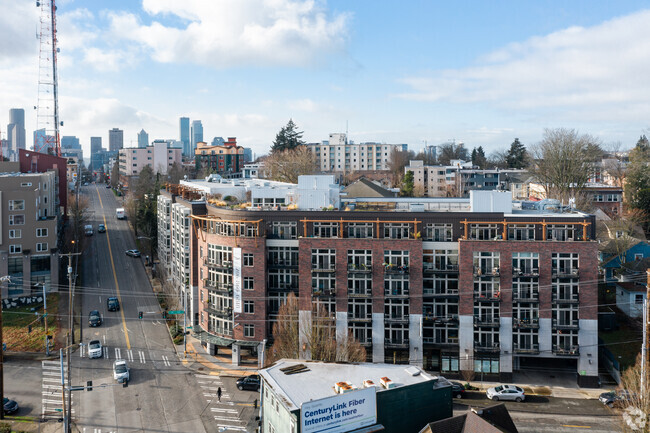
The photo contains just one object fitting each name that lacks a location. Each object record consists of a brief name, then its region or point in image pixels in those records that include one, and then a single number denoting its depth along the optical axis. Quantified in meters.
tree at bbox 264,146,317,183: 94.31
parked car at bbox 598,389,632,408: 35.60
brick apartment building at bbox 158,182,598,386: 40.69
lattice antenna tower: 105.06
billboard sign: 24.86
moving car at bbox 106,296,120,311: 57.81
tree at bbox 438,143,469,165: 171.38
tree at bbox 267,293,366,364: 38.41
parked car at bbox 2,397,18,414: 36.28
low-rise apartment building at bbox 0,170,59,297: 59.81
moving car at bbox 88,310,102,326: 53.56
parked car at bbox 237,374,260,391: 40.19
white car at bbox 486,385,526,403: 38.12
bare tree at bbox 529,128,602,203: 74.81
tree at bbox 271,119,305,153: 118.62
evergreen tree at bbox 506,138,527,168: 124.03
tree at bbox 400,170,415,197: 95.12
